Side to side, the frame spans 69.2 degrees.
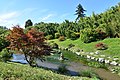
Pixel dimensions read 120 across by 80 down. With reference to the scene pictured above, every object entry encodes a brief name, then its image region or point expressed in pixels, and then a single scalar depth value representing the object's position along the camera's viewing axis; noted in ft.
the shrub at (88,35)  66.47
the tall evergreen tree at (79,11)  119.62
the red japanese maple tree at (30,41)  30.73
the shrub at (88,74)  29.15
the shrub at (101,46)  54.89
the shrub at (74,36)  80.87
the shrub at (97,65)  38.88
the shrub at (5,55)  34.85
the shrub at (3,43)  44.38
